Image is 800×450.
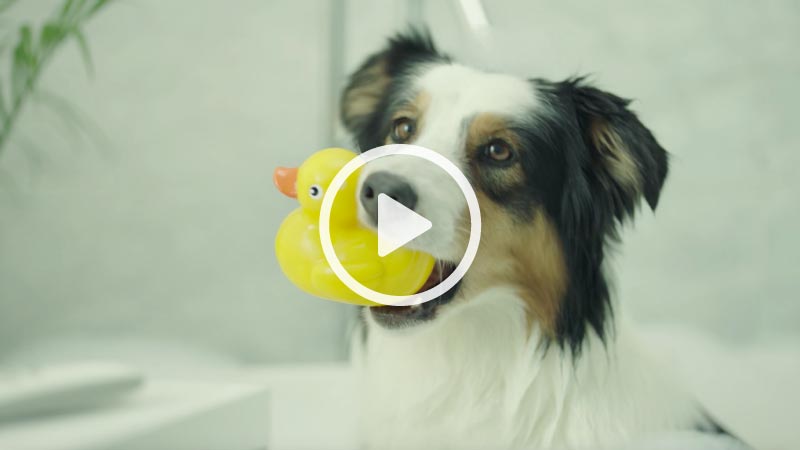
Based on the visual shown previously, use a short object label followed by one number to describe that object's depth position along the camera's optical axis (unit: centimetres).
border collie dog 75
